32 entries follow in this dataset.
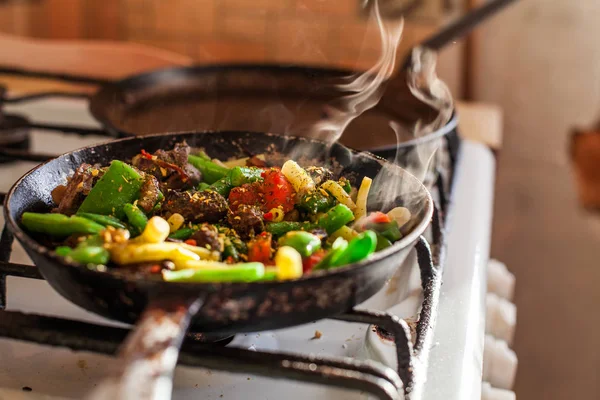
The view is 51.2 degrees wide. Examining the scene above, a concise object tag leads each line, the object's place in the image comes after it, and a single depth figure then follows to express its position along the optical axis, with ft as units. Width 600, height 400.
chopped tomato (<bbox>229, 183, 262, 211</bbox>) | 3.24
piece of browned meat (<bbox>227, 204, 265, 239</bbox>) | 3.02
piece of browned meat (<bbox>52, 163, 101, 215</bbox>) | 3.04
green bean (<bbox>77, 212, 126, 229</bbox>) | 2.93
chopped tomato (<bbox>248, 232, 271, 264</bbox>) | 2.78
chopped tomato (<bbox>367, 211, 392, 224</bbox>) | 2.99
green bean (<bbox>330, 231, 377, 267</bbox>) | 2.58
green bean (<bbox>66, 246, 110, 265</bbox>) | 2.44
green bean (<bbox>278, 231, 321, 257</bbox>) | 2.75
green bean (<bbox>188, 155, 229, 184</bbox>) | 3.65
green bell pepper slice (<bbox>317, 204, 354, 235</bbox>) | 3.07
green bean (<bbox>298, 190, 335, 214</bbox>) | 3.17
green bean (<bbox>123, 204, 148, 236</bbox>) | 2.98
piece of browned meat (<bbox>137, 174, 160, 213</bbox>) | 3.12
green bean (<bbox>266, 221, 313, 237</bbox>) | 3.10
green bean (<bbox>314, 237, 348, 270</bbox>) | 2.62
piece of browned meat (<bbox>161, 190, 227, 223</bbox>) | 3.05
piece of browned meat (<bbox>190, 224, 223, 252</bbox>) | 2.77
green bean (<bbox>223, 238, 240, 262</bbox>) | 2.81
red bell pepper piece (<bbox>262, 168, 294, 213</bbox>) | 3.22
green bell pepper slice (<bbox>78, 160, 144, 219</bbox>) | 3.08
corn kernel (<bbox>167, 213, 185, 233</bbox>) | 3.01
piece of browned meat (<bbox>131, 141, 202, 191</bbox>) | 3.42
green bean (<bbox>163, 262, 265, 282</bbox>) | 2.41
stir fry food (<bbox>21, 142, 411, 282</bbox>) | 2.56
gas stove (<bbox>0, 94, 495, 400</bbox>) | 2.36
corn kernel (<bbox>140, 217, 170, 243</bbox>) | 2.68
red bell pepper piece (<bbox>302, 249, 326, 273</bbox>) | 2.72
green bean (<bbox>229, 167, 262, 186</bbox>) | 3.38
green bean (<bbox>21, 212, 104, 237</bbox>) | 2.79
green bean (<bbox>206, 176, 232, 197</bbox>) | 3.40
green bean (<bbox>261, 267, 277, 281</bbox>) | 2.47
